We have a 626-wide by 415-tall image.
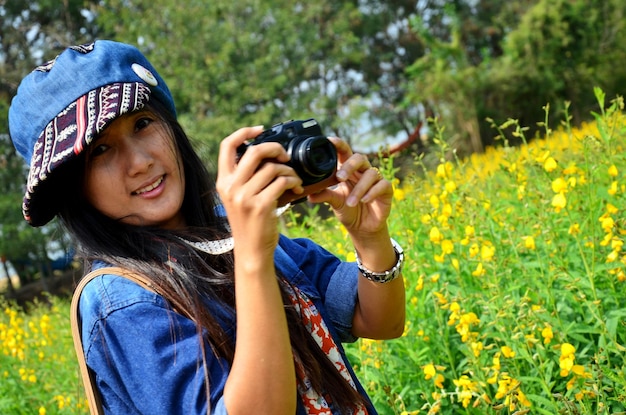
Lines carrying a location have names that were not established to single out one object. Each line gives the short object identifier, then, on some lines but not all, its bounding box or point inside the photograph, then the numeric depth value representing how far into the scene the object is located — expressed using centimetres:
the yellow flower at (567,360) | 139
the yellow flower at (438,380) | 161
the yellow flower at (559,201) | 184
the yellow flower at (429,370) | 164
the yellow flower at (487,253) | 177
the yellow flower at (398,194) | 254
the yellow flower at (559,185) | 183
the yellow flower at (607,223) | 172
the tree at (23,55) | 1113
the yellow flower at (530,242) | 183
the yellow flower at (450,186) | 218
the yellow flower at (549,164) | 197
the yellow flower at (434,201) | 229
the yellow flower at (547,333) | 155
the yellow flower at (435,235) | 200
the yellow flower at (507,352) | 154
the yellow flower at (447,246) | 204
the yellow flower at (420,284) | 206
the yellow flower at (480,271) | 182
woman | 88
